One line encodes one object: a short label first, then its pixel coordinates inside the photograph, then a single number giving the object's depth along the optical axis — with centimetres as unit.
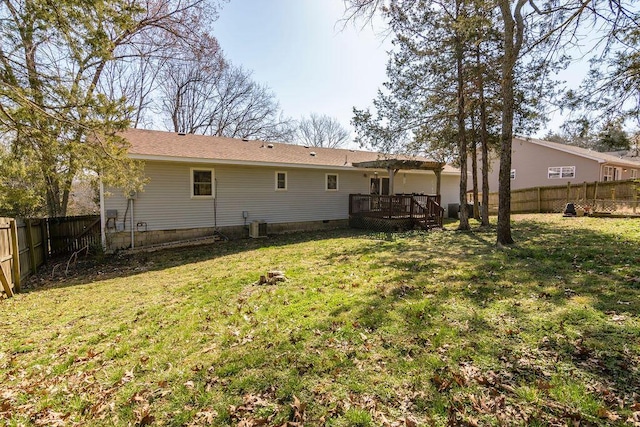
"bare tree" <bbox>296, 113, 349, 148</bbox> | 3891
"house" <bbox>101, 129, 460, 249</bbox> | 1029
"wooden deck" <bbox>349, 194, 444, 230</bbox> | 1322
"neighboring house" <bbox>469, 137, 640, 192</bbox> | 2114
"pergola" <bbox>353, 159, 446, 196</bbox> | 1313
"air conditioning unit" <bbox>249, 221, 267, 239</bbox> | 1210
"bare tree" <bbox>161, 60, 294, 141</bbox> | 2433
